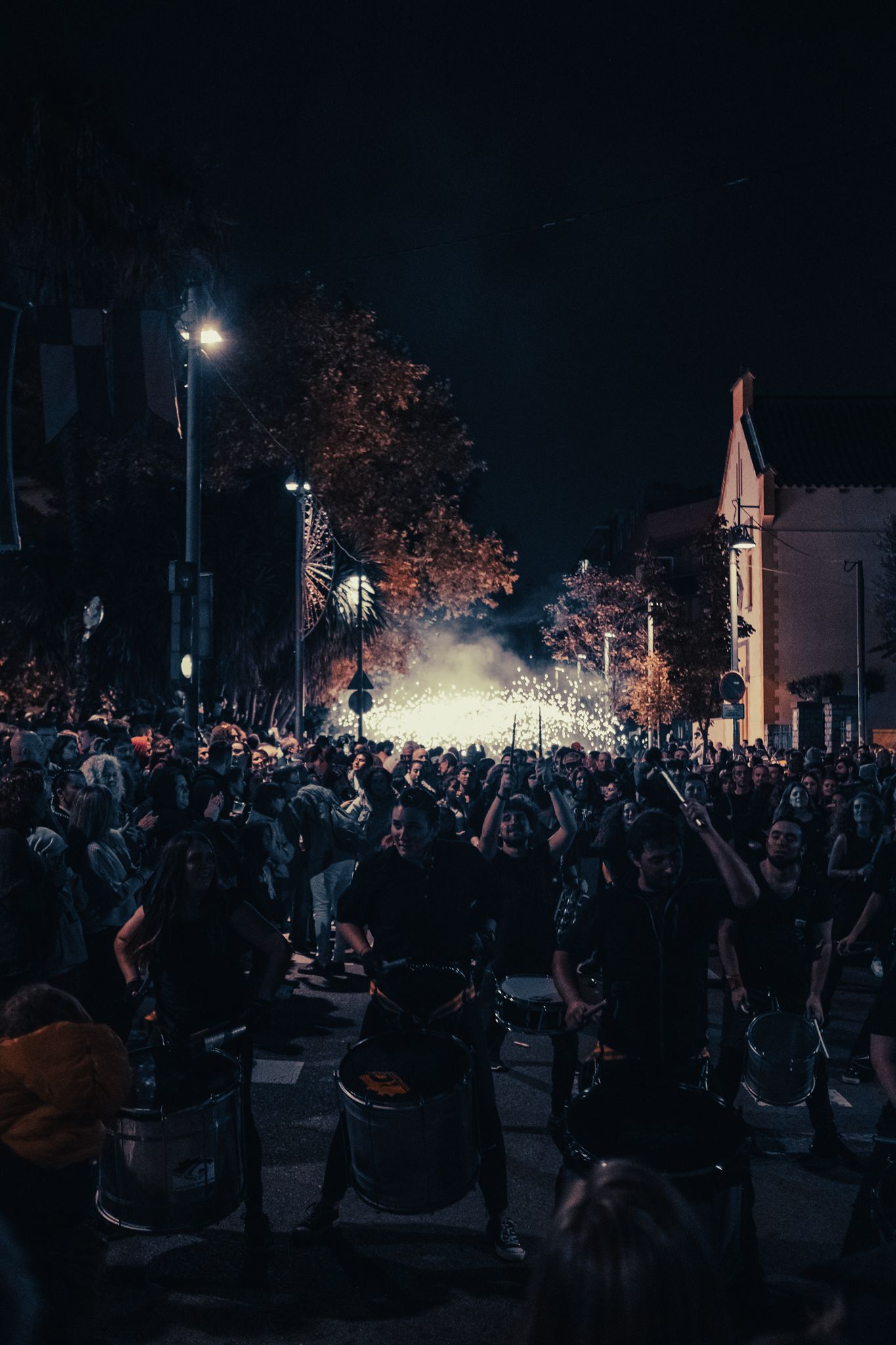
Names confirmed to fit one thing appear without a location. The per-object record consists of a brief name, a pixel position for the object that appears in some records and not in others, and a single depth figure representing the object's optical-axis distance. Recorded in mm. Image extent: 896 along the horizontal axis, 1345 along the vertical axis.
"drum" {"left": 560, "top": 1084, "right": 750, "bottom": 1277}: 3439
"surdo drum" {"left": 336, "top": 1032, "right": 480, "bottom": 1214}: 4316
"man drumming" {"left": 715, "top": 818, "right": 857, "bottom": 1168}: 6016
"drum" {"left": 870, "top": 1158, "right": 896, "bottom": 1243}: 3562
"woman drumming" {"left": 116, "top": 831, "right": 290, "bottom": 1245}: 4906
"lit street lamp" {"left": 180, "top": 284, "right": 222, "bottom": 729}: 16844
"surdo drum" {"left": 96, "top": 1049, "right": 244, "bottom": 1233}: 4137
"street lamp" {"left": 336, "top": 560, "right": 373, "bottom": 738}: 29661
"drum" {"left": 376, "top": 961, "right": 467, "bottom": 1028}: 5027
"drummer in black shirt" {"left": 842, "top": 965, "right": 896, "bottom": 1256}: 3590
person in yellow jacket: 2945
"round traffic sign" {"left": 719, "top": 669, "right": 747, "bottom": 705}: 24703
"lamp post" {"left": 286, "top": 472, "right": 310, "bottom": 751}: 25531
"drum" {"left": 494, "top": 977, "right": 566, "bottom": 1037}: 5871
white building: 38812
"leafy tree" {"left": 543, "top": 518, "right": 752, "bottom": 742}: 39344
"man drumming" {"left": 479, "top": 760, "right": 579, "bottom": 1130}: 7020
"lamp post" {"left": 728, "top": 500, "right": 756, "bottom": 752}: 27688
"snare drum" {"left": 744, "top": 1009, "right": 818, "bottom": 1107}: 5793
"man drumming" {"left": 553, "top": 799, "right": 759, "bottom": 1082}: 4555
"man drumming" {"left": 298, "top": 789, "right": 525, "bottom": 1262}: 4934
